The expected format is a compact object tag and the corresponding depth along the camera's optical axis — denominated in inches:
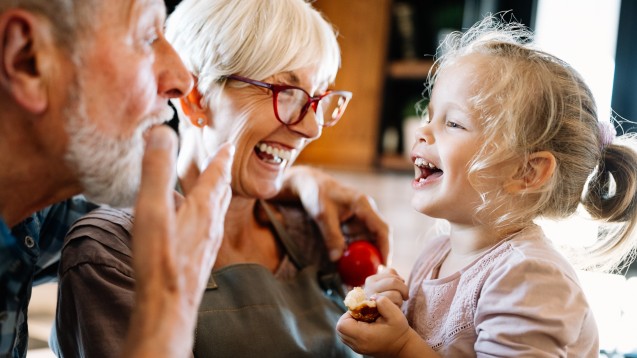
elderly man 36.8
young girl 48.8
